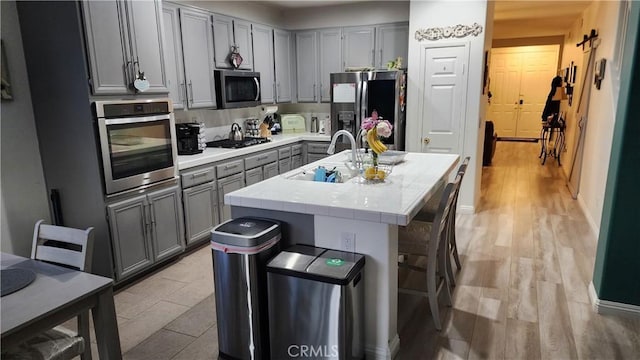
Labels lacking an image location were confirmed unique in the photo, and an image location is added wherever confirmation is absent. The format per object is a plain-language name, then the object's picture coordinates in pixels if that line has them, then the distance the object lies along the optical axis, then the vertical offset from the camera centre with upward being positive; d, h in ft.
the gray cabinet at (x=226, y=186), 13.20 -2.78
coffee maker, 13.15 -1.15
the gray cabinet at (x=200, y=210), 12.04 -3.23
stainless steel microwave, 14.30 +0.42
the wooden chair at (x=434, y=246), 8.11 -3.05
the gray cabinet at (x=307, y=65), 18.42 +1.51
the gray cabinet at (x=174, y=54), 12.24 +1.38
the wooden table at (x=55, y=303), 4.68 -2.35
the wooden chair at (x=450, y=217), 9.54 -2.73
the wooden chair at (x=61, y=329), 5.53 -3.17
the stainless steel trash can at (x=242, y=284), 6.88 -3.06
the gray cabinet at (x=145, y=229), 9.86 -3.19
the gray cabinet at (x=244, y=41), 15.17 +2.16
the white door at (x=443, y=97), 15.05 +0.01
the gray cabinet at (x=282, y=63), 17.71 +1.56
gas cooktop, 14.65 -1.53
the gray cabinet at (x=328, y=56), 17.94 +1.82
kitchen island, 6.90 -2.10
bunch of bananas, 8.77 -0.91
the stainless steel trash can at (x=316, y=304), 6.38 -3.20
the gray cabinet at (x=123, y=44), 9.00 +1.31
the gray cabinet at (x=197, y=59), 12.96 +1.34
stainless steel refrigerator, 15.56 -0.03
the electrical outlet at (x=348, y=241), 7.14 -2.42
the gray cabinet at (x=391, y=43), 16.88 +2.21
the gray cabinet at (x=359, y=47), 17.39 +2.16
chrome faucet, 8.84 -1.34
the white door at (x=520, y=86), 35.27 +0.83
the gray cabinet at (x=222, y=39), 14.14 +2.11
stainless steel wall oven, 9.34 -0.97
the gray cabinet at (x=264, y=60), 16.39 +1.59
